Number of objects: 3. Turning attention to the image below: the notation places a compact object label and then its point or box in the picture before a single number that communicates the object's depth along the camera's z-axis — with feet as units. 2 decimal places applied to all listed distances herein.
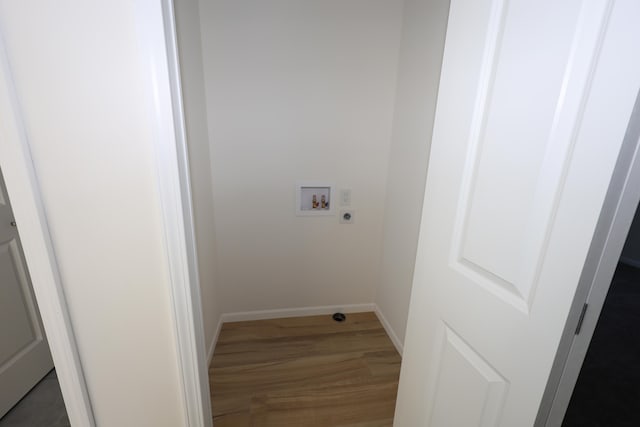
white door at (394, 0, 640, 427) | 1.68
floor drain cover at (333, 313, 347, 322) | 7.67
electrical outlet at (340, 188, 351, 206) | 7.06
